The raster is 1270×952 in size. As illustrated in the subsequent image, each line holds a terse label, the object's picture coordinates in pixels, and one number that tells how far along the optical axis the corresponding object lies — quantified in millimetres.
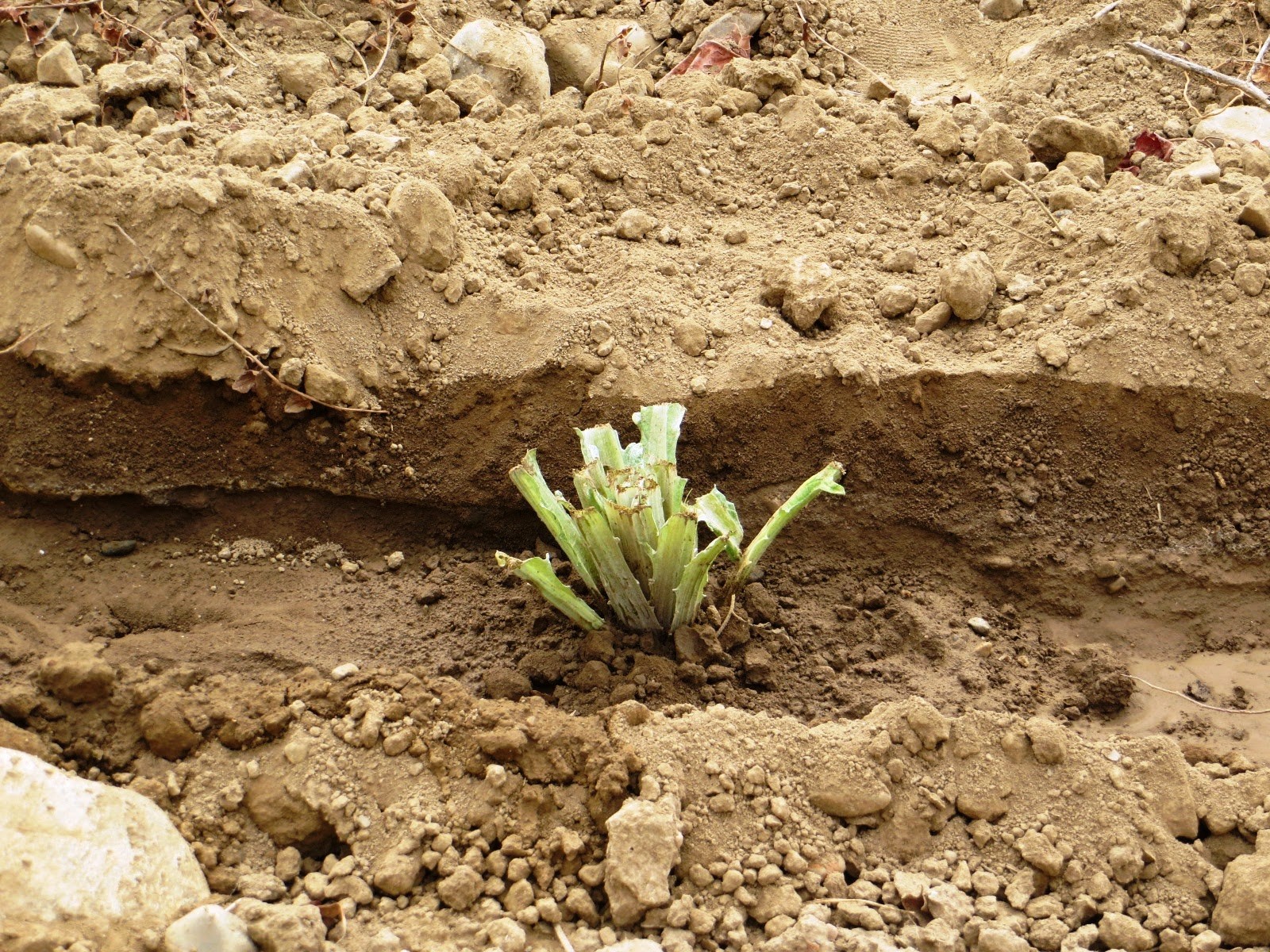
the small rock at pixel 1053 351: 2842
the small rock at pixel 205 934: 1644
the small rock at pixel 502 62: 3777
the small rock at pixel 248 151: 3029
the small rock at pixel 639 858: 1858
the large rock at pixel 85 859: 1666
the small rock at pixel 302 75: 3551
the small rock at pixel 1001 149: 3357
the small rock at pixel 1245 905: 1870
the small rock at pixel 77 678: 2145
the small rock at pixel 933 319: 2982
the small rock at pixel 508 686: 2434
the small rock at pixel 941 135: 3381
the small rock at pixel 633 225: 3178
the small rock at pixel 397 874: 1888
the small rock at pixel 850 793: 2057
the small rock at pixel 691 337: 2906
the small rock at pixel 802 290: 2945
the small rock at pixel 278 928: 1673
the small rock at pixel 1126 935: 1884
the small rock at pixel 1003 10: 4211
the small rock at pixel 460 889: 1873
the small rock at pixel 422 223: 2916
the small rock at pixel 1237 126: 3463
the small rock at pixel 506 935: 1787
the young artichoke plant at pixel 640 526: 2332
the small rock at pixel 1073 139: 3381
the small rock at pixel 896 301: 3010
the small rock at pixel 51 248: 2686
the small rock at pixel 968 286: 2949
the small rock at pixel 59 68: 3240
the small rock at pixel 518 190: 3166
